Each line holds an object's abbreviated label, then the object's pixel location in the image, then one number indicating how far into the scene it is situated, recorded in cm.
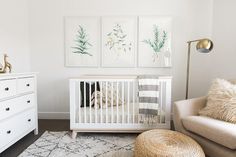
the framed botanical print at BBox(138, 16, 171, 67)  305
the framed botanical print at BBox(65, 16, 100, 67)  311
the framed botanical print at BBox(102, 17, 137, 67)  308
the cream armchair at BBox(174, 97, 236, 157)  156
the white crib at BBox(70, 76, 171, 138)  237
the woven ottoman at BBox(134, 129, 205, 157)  152
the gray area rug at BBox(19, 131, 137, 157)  201
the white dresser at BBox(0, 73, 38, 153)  190
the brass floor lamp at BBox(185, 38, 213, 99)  233
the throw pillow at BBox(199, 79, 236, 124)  183
